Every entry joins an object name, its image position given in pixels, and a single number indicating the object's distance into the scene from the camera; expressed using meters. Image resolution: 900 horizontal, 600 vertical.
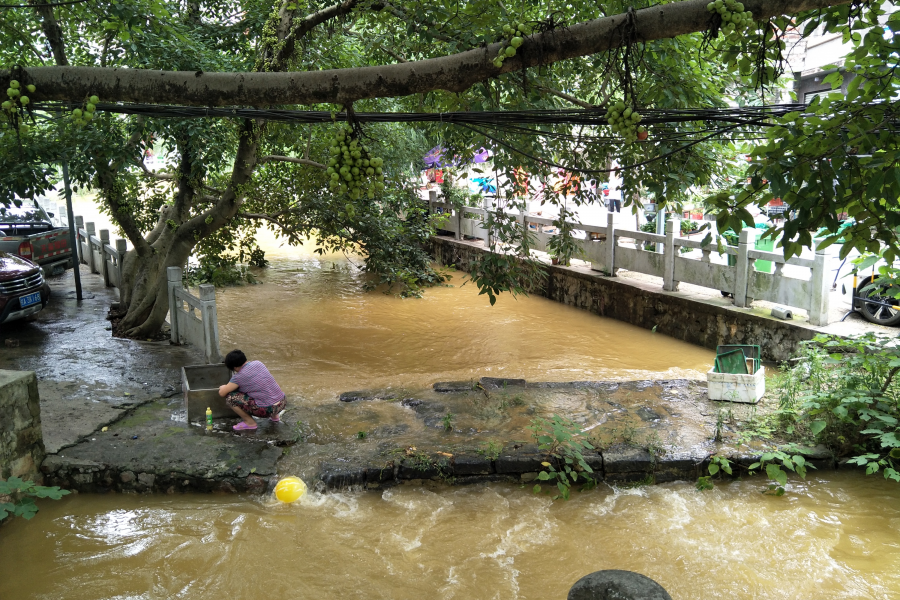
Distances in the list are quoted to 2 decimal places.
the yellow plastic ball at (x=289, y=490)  5.86
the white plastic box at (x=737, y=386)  7.54
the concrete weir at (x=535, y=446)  6.27
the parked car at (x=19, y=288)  10.18
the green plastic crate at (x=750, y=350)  7.80
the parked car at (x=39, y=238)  13.65
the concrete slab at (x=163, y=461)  5.98
